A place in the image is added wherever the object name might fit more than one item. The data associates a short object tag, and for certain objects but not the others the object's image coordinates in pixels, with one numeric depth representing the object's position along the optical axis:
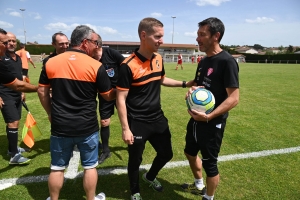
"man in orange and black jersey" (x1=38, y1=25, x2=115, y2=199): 2.42
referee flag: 4.46
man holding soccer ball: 2.54
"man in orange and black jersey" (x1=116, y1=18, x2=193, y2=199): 2.70
